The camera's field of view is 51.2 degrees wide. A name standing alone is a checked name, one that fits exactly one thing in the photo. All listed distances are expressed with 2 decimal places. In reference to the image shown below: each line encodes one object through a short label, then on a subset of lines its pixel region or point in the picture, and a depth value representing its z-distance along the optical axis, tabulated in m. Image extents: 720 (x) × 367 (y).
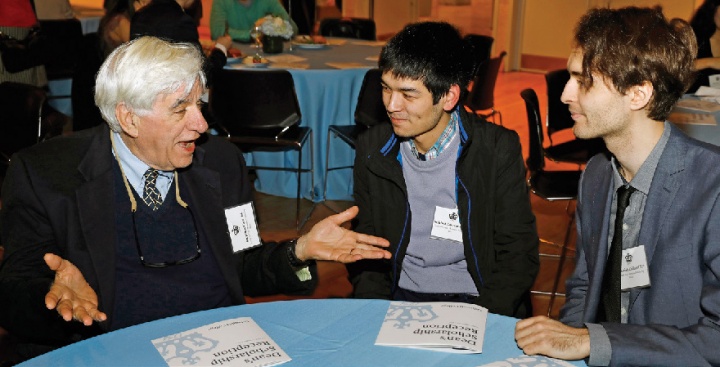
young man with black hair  2.40
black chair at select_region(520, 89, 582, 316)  3.79
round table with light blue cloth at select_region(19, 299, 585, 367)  1.58
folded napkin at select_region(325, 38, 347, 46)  6.52
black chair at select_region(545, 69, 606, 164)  4.28
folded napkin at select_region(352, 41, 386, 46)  6.58
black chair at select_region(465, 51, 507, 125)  5.41
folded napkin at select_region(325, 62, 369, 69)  5.16
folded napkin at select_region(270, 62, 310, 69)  5.17
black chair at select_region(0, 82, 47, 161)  3.67
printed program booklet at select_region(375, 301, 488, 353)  1.64
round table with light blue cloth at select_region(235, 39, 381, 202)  5.04
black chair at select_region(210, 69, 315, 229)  4.53
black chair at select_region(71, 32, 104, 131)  4.64
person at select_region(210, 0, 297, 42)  6.42
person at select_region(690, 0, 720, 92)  4.97
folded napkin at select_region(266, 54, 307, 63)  5.43
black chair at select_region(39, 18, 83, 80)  6.29
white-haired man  1.88
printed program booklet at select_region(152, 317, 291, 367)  1.57
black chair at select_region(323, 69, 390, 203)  4.68
